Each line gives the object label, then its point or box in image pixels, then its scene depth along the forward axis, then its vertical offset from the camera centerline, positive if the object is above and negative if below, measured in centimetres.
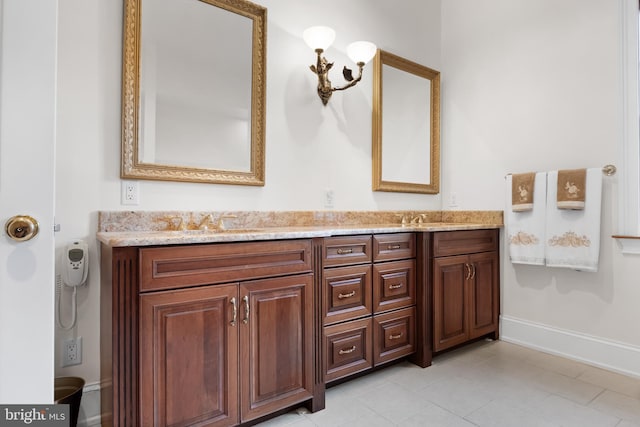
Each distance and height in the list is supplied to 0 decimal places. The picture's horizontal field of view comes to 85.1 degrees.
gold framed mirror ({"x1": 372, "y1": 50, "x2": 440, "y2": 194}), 277 +75
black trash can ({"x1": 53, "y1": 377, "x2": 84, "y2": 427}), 146 -79
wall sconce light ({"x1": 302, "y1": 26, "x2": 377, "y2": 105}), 225 +107
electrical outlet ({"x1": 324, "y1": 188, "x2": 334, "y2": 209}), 249 +11
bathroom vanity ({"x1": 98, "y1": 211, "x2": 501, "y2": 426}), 131 -49
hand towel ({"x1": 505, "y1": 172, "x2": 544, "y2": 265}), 250 -11
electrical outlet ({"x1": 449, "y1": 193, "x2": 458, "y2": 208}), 316 +13
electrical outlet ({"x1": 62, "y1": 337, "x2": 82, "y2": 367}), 162 -65
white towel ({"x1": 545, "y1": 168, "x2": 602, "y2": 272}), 224 -10
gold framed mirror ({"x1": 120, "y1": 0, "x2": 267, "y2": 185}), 177 +68
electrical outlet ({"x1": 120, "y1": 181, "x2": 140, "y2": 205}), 175 +10
